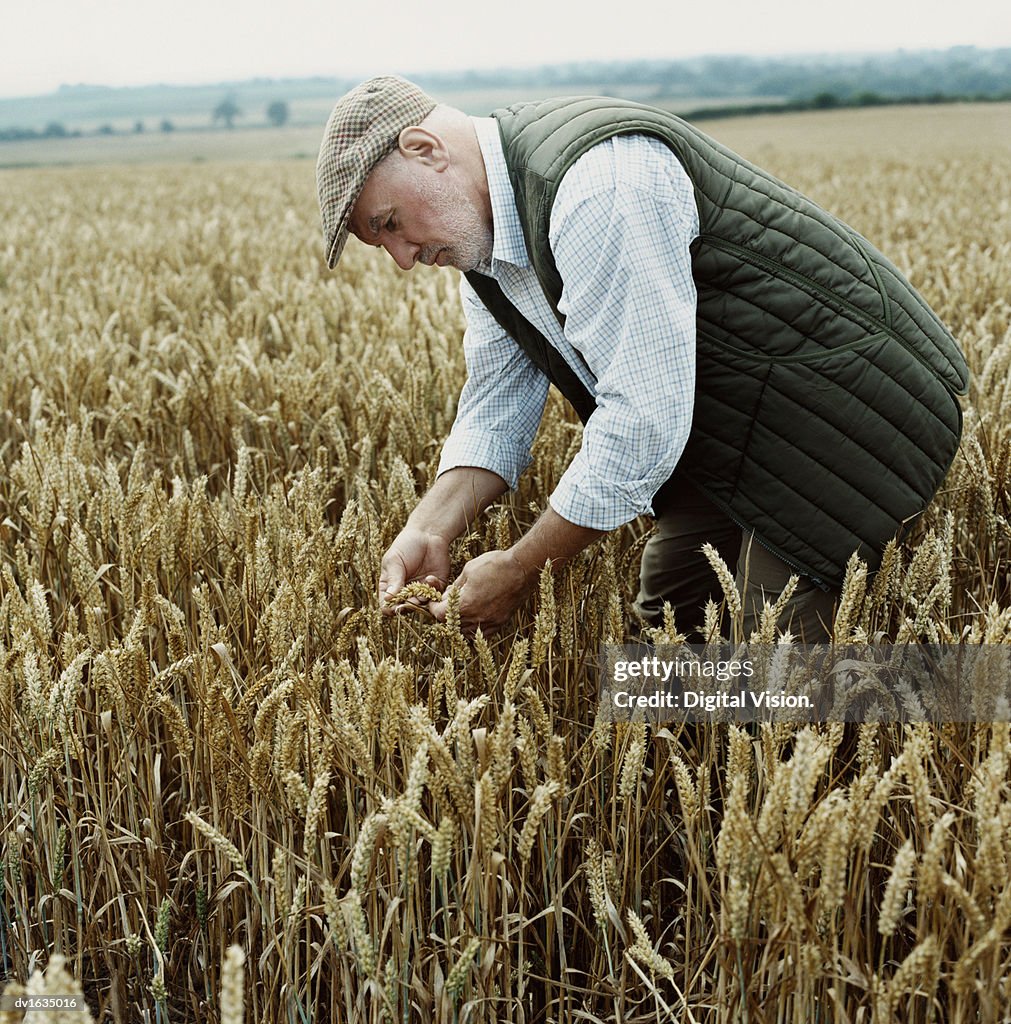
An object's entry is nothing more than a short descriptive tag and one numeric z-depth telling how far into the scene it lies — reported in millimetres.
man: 1636
